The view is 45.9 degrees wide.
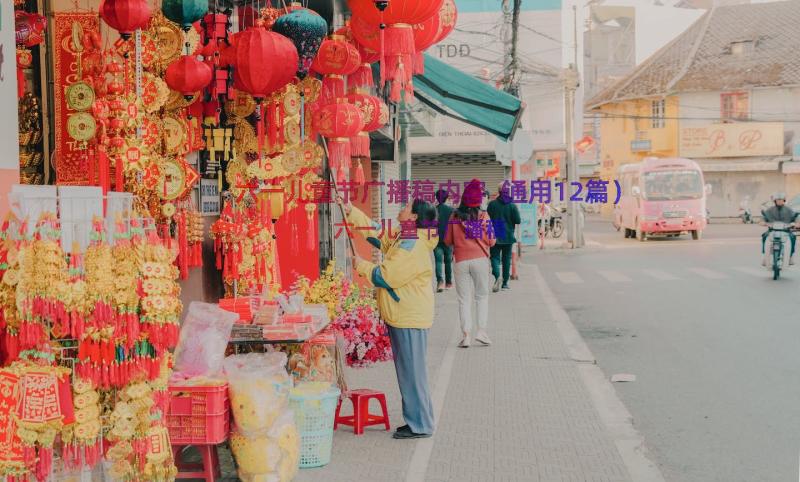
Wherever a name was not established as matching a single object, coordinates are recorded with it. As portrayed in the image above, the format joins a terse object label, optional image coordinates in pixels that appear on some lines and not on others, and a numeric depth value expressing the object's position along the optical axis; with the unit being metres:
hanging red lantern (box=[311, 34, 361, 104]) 8.73
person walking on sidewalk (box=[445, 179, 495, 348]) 11.95
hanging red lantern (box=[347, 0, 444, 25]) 7.33
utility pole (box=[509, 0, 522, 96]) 19.56
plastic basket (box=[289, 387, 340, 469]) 6.55
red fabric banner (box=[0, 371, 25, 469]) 4.68
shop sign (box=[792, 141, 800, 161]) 51.00
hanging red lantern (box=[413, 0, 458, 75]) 8.30
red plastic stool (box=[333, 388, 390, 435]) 7.59
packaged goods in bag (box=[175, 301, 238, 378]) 6.14
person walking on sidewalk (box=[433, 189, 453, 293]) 17.45
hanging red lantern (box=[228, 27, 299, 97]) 7.12
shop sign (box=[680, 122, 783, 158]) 51.69
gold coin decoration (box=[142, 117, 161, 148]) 7.09
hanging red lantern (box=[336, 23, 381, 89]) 8.91
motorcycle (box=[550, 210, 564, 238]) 41.09
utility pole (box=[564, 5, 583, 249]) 32.03
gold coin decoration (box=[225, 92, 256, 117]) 8.40
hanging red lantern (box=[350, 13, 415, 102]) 7.66
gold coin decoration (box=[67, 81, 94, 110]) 7.33
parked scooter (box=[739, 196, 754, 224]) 50.38
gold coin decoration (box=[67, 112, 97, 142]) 7.23
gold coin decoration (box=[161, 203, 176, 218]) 7.48
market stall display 4.81
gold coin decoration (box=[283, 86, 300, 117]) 8.59
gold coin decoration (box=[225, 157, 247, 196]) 8.51
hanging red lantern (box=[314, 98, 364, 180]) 9.24
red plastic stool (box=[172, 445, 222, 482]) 5.90
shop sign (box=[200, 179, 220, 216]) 8.35
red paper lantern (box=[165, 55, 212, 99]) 7.24
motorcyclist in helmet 20.06
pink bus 36.66
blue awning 13.24
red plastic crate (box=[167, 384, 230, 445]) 5.77
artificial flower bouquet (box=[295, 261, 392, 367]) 7.82
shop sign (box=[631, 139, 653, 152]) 56.00
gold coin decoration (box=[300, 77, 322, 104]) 8.84
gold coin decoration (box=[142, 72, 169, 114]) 7.07
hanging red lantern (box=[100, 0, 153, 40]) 6.40
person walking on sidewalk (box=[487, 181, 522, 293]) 18.09
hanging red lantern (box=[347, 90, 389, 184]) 9.84
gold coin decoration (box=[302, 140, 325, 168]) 8.85
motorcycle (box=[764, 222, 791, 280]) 19.47
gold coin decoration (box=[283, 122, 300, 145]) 8.66
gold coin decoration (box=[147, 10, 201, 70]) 7.33
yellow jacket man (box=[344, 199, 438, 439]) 7.21
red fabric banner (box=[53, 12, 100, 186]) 7.37
